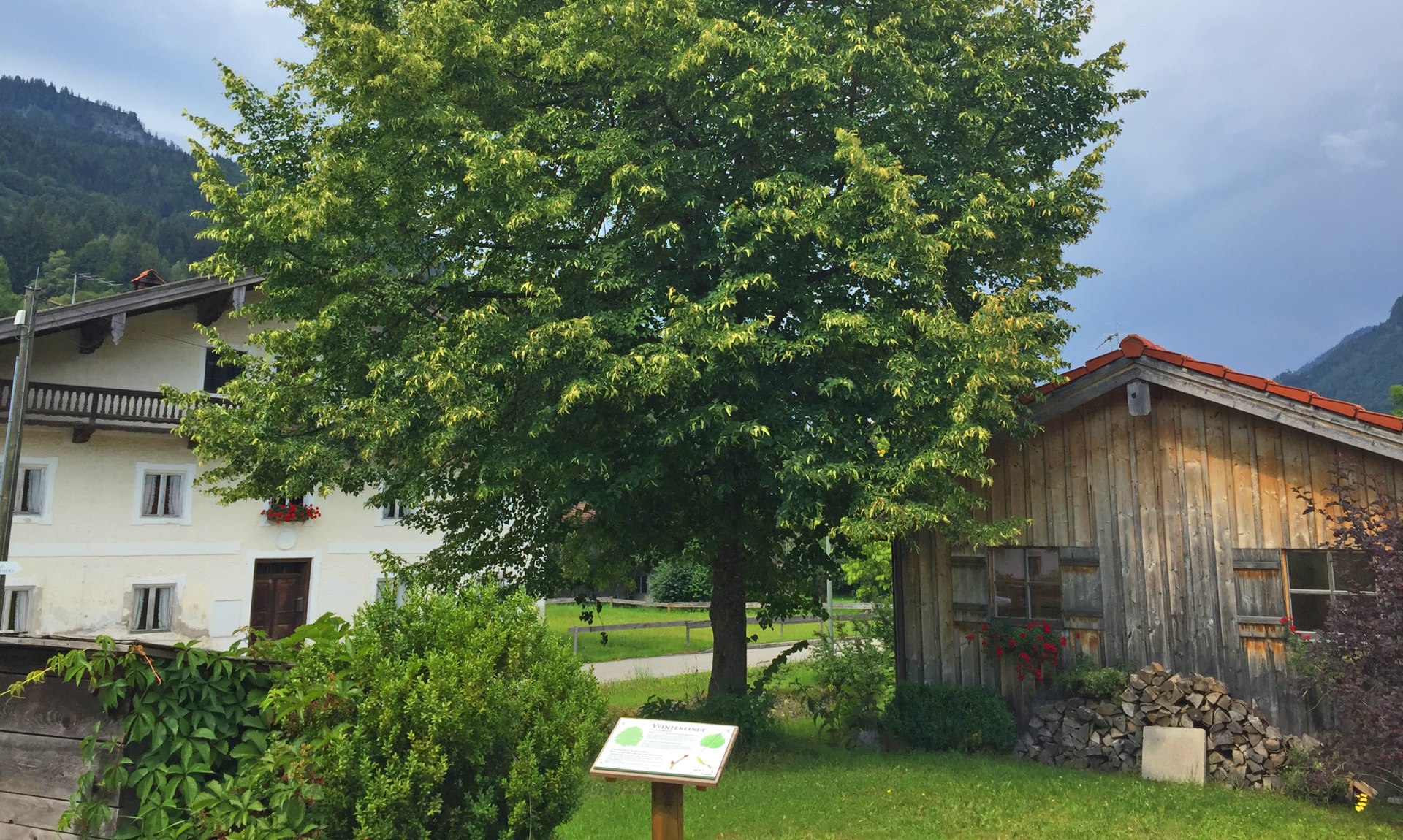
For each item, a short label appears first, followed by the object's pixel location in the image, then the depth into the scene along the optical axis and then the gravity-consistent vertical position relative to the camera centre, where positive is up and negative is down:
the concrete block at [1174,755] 11.53 -2.18
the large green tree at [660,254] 11.34 +4.12
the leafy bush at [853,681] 14.93 -1.82
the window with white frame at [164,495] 25.92 +1.91
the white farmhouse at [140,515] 23.84 +1.34
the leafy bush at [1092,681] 12.46 -1.41
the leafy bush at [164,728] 5.90 -1.04
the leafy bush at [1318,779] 10.34 -2.22
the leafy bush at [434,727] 5.75 -1.00
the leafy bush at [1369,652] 9.16 -0.78
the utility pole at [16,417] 18.61 +2.91
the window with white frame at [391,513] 29.63 +1.68
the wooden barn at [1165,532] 11.55 +0.54
